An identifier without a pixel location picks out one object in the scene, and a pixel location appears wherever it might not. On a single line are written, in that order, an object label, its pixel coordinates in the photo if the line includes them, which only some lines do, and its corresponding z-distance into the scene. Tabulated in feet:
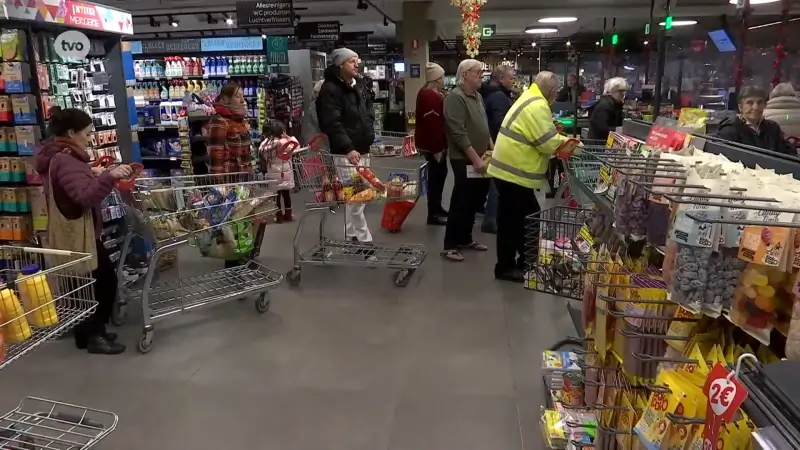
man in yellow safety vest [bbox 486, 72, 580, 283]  13.82
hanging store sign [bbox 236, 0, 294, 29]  34.06
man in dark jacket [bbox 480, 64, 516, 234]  21.70
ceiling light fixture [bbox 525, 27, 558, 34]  54.70
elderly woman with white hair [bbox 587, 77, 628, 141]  21.04
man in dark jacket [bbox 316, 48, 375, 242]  17.81
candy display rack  4.14
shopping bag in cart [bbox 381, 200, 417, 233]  21.93
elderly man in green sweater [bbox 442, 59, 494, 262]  17.46
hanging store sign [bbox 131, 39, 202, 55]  32.32
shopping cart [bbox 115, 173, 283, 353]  12.80
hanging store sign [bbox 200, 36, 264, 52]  31.24
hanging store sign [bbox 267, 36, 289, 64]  31.63
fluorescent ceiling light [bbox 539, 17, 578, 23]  45.86
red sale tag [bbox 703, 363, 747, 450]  3.60
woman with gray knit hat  21.03
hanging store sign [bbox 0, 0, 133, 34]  14.14
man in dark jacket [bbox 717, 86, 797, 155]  11.36
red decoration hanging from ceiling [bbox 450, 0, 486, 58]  26.89
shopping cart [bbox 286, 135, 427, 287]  16.39
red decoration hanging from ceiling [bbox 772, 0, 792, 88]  16.22
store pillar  46.73
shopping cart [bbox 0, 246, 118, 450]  6.99
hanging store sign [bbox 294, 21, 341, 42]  43.80
